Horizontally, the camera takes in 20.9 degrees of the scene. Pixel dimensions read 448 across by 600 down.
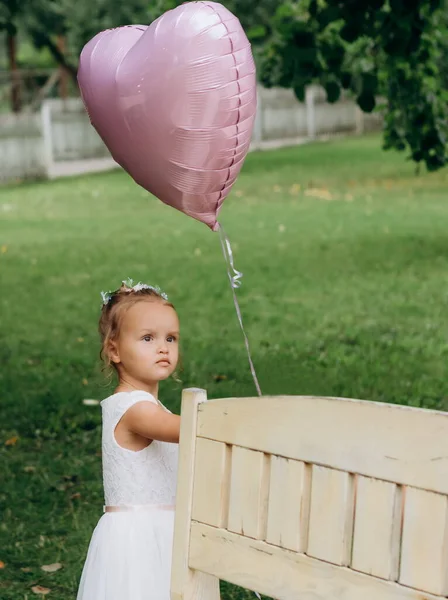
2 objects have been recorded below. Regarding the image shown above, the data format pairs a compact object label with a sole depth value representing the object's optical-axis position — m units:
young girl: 2.81
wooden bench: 1.91
